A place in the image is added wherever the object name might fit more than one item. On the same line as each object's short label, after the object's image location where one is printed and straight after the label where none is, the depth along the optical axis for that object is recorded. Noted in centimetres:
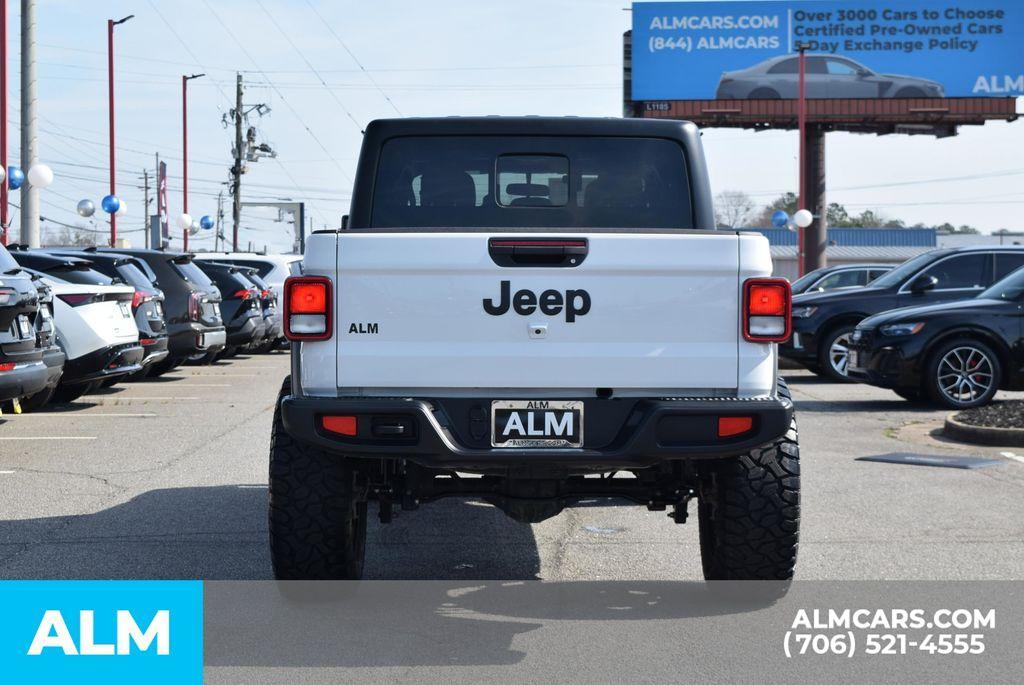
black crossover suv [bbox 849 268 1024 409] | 1466
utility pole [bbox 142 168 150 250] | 12040
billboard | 5166
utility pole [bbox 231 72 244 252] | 6525
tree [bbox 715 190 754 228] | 12520
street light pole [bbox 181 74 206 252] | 5119
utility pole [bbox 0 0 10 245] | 2503
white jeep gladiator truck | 557
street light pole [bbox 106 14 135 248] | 3684
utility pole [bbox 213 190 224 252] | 11925
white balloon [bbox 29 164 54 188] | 2562
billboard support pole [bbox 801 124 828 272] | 5178
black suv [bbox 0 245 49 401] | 1063
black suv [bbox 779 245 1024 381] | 1722
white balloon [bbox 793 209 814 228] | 4172
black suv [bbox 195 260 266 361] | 2206
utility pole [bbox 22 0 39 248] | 2616
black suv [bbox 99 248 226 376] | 1820
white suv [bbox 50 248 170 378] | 1579
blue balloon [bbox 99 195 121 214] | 3481
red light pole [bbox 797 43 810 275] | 4403
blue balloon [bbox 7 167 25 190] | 2567
